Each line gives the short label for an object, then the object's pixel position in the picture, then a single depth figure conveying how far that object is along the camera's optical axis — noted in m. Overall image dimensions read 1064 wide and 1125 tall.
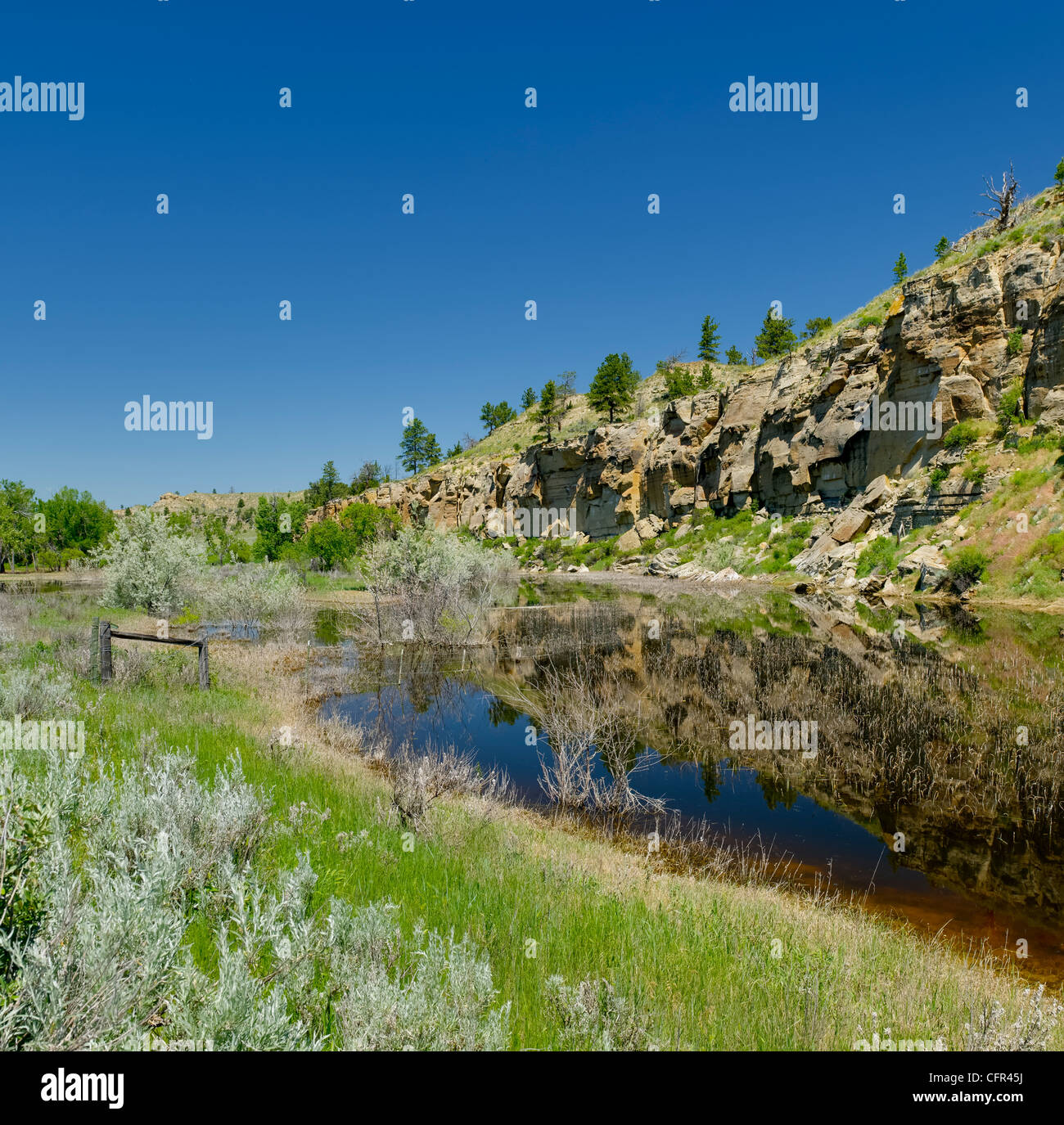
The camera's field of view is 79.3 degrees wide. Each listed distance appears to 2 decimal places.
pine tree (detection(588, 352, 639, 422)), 73.25
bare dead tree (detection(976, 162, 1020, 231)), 46.19
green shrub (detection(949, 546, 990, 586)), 27.34
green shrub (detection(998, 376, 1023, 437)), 32.78
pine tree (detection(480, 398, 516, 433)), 109.06
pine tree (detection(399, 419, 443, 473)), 105.19
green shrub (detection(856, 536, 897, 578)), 33.34
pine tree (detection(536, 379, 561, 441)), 81.94
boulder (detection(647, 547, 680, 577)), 52.84
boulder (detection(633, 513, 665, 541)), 62.44
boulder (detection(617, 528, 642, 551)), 62.84
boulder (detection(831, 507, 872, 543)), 38.59
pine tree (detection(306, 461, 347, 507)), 113.38
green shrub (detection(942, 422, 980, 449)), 34.16
